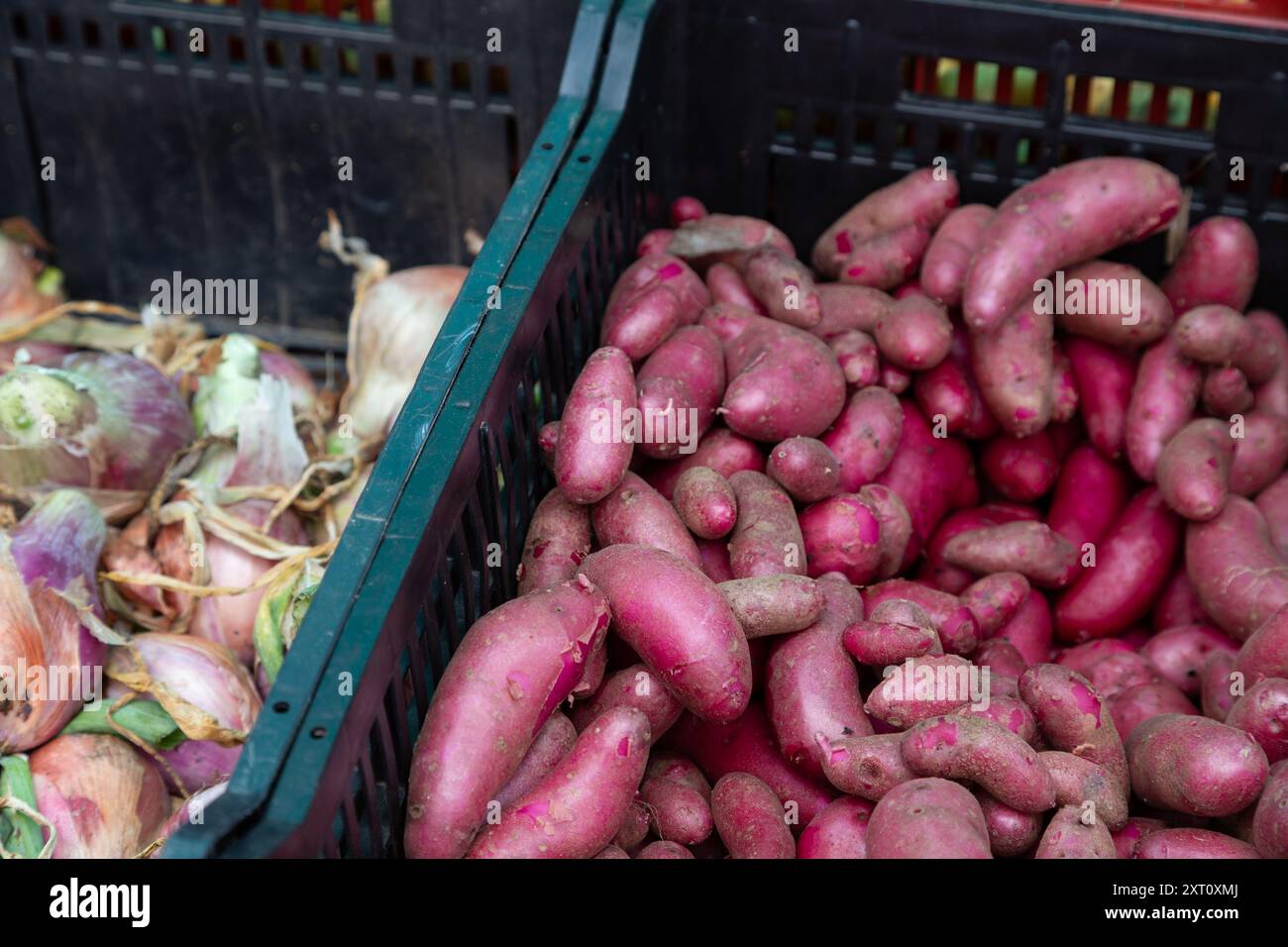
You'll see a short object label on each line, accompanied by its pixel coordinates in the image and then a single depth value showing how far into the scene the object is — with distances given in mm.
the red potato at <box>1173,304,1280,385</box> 638
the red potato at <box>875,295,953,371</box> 638
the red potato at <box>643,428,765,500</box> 603
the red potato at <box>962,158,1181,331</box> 639
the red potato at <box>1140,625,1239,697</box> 602
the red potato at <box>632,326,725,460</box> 577
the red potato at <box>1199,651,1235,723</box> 562
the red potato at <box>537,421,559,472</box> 576
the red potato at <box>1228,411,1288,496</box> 653
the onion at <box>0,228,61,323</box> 792
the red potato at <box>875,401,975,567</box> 650
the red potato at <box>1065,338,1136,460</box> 669
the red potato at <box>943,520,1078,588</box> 632
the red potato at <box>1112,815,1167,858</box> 477
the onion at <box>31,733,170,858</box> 542
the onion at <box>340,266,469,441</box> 736
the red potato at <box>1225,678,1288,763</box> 498
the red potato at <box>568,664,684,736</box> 496
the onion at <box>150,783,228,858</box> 537
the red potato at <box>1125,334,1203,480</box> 650
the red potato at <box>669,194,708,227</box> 725
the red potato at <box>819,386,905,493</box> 620
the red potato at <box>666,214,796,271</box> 695
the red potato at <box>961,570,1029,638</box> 598
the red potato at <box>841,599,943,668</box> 514
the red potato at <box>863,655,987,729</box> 497
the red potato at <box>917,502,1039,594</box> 649
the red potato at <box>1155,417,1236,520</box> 614
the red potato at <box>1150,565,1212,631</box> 639
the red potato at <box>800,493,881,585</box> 582
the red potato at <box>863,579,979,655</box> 571
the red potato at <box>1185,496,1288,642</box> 583
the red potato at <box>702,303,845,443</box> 594
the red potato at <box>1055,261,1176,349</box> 659
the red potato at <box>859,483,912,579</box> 611
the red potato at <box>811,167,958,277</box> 696
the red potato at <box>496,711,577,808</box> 472
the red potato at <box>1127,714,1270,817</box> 473
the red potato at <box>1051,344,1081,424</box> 674
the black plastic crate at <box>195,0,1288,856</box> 502
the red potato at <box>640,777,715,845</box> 496
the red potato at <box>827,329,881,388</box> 641
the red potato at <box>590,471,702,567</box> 544
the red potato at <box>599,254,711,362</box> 616
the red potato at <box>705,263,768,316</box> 685
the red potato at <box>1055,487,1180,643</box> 641
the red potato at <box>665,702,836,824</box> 513
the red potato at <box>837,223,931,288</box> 692
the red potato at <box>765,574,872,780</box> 505
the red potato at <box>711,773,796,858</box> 476
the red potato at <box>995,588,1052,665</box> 626
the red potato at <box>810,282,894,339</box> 676
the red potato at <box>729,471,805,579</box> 543
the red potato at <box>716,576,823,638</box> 513
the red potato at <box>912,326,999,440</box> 656
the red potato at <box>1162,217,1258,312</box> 659
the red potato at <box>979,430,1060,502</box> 674
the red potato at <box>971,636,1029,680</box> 576
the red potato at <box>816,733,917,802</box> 475
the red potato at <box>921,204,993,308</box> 670
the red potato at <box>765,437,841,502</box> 578
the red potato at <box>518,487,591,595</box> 541
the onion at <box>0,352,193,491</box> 641
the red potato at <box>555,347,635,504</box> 544
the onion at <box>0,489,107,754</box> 552
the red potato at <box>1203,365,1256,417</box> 652
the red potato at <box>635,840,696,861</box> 477
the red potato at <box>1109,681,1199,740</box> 570
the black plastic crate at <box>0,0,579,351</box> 742
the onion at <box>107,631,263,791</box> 570
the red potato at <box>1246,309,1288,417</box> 673
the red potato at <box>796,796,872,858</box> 473
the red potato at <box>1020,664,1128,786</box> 497
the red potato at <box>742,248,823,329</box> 659
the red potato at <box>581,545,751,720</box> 483
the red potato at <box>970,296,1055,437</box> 641
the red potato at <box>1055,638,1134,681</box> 616
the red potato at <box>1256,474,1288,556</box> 634
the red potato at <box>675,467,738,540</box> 554
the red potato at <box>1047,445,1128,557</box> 662
